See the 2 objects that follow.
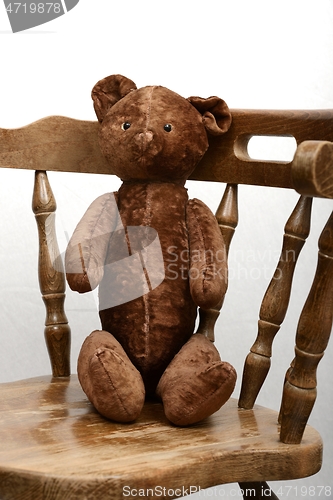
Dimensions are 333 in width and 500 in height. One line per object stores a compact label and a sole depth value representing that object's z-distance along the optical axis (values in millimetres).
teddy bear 936
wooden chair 724
